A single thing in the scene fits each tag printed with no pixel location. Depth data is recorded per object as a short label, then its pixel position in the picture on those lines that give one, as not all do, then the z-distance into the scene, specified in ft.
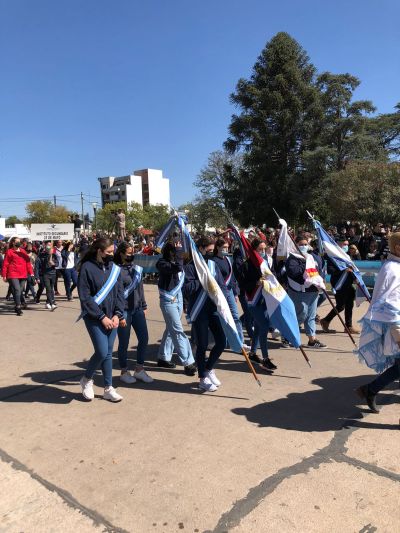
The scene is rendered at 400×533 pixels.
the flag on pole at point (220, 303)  15.94
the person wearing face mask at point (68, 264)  38.61
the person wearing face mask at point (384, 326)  12.16
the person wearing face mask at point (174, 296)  18.39
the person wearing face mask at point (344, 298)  24.98
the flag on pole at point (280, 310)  17.42
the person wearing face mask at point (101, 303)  14.76
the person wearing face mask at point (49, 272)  36.04
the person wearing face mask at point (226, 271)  20.07
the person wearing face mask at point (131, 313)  17.03
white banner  63.77
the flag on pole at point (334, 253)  24.13
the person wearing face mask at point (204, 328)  16.30
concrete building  411.13
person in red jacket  33.65
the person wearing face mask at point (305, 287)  21.34
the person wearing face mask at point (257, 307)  18.60
